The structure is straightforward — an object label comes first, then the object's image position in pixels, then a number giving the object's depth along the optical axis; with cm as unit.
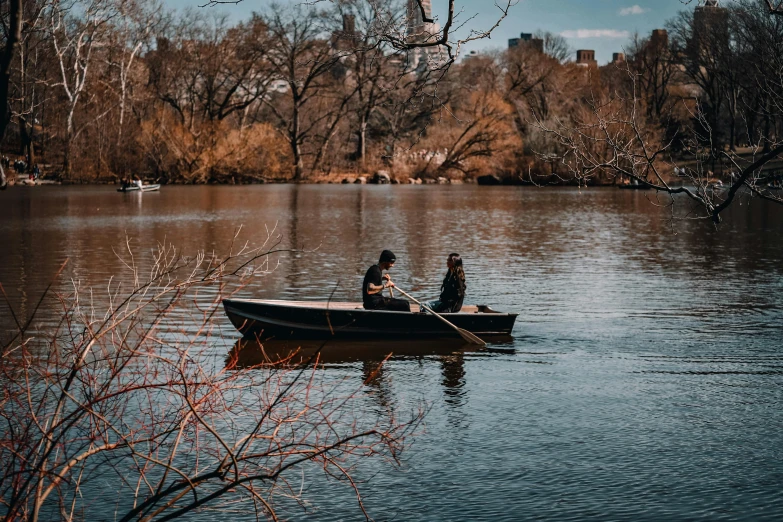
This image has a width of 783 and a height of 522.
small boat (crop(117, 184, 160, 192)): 5767
